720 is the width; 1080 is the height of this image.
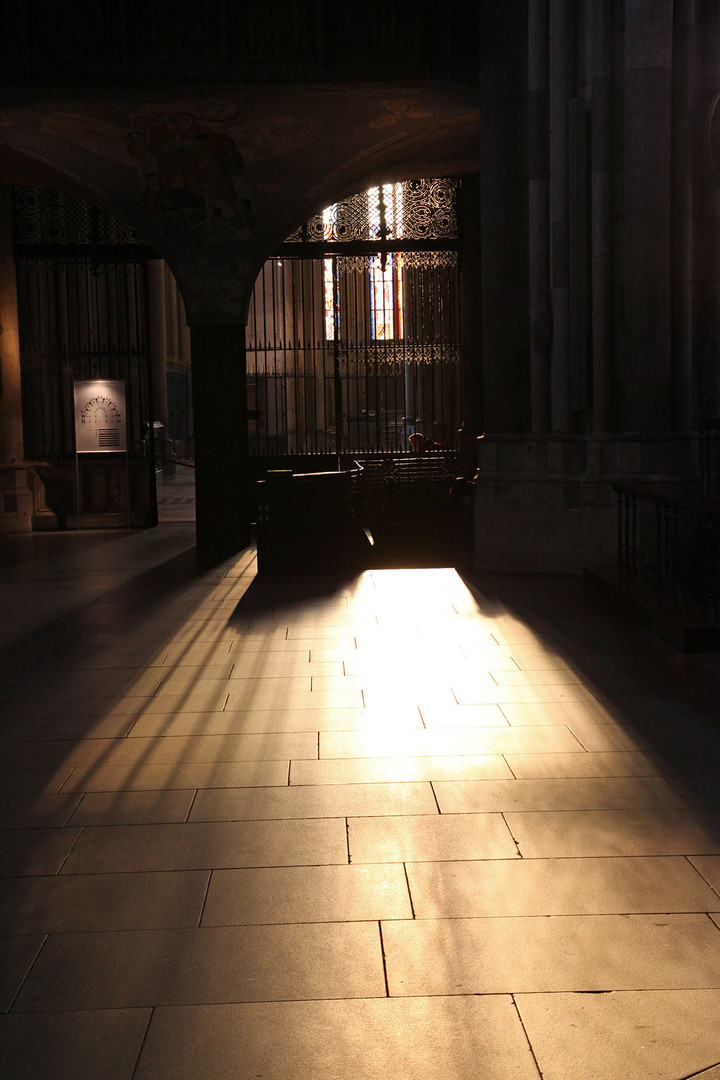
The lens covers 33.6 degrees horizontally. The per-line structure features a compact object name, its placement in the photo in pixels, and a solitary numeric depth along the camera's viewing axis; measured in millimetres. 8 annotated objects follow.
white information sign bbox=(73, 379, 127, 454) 14133
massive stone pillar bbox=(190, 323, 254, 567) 12406
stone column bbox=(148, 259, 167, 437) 23859
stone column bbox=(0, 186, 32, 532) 14188
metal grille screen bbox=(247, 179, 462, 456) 14570
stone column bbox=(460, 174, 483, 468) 14602
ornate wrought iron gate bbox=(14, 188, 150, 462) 14203
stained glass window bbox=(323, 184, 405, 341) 14648
